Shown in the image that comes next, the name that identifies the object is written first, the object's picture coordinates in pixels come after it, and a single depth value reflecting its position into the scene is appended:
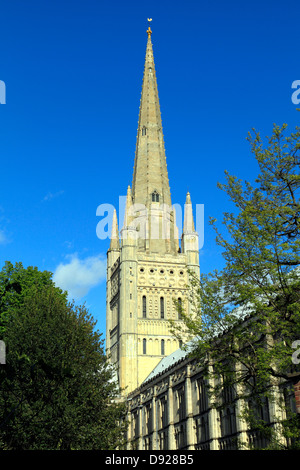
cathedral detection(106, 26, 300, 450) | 55.07
